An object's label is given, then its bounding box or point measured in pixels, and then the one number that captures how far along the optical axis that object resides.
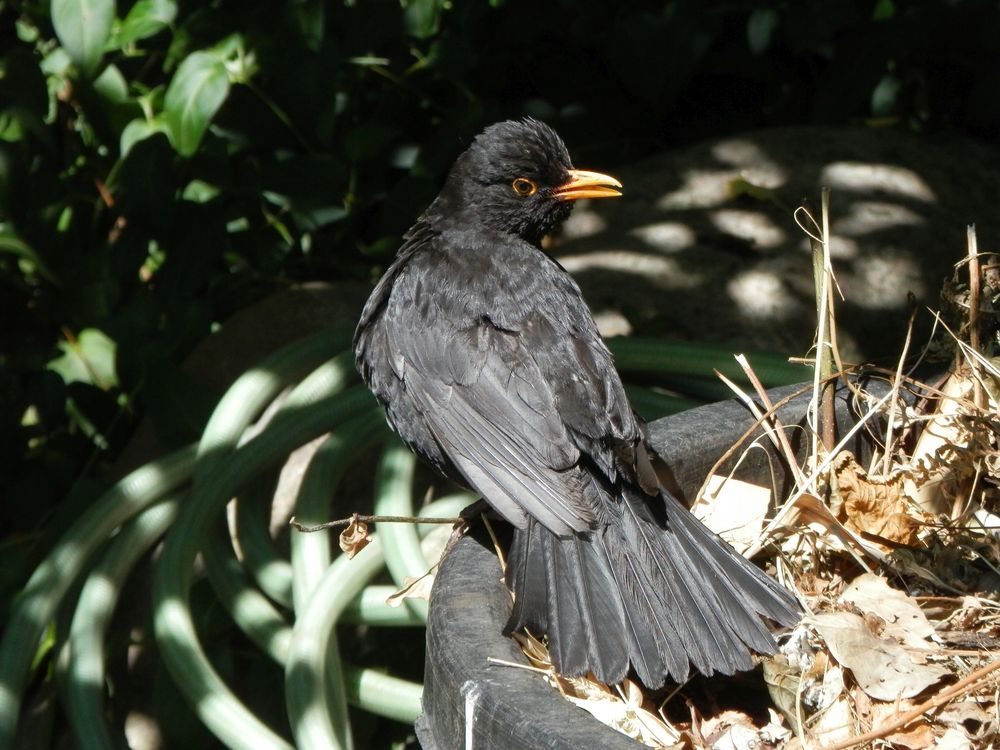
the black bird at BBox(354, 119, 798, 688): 4.55
